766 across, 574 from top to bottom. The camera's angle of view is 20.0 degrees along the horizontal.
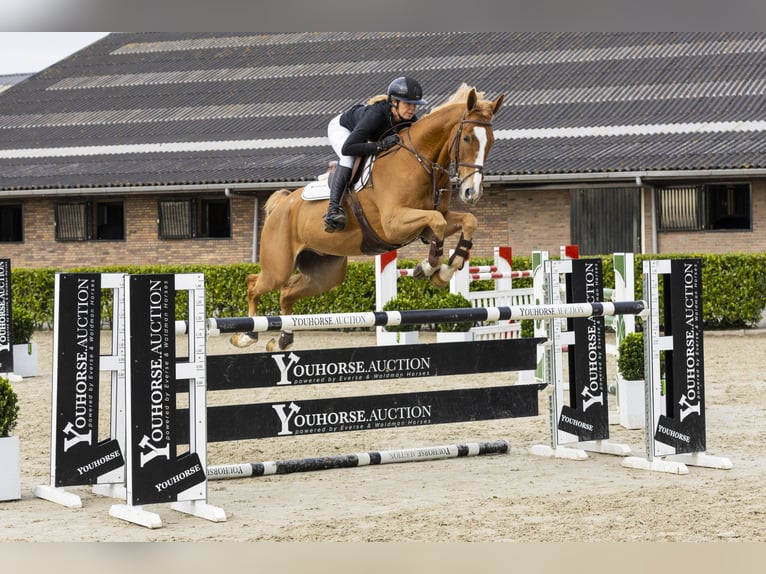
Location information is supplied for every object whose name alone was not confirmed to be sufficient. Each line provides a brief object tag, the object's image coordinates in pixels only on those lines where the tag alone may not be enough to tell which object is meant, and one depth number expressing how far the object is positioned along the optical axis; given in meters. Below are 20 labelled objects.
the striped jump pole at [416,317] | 12.84
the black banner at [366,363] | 13.20
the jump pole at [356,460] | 14.22
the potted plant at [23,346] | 26.57
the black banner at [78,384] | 13.05
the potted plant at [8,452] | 13.09
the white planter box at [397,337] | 27.77
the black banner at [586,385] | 15.68
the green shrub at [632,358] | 18.17
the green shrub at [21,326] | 26.66
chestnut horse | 13.00
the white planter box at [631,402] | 18.29
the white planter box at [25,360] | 26.54
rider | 13.76
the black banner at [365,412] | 12.97
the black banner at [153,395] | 11.84
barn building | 39.73
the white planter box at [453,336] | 27.42
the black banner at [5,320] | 24.31
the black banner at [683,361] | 14.76
